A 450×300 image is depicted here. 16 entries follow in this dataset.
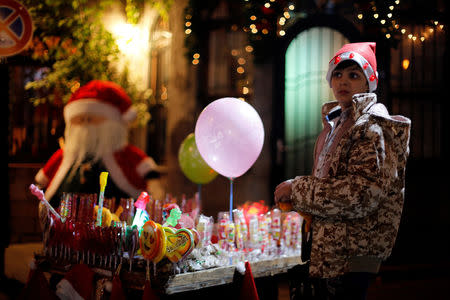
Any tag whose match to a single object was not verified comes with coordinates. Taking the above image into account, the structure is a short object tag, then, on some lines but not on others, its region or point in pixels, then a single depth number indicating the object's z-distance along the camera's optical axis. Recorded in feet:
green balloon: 18.33
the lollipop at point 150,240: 9.20
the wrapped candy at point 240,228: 11.73
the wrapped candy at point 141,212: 10.33
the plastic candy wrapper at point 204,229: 10.97
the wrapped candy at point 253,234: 12.01
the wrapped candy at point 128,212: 11.26
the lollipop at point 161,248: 9.17
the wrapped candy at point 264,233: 12.18
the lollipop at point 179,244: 9.43
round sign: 14.44
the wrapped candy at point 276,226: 12.64
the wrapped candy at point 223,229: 11.49
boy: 6.75
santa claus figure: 15.33
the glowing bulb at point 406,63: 19.14
